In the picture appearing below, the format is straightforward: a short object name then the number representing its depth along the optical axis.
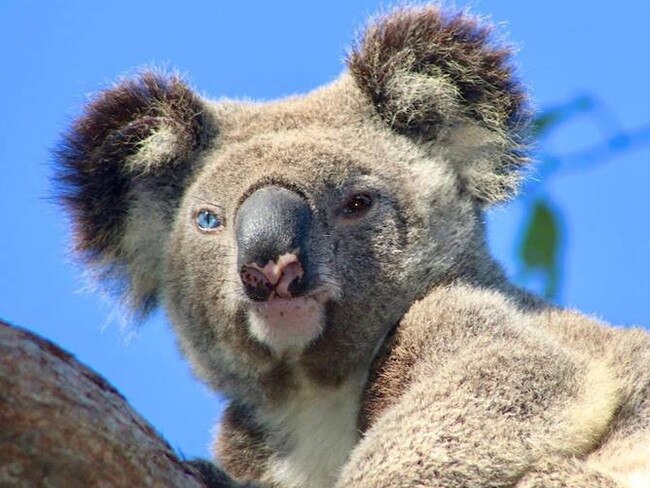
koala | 6.70
